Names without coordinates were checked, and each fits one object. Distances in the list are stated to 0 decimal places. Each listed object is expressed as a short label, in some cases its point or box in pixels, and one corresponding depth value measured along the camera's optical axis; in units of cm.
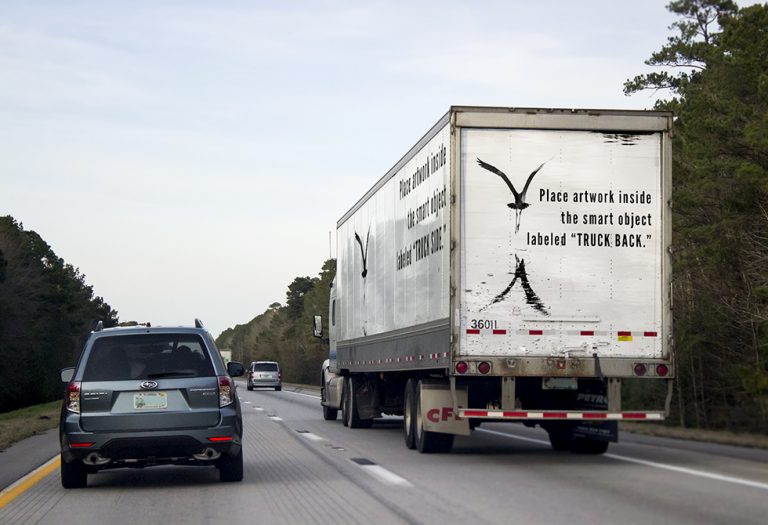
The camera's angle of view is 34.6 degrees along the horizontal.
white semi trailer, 1520
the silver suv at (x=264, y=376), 6744
